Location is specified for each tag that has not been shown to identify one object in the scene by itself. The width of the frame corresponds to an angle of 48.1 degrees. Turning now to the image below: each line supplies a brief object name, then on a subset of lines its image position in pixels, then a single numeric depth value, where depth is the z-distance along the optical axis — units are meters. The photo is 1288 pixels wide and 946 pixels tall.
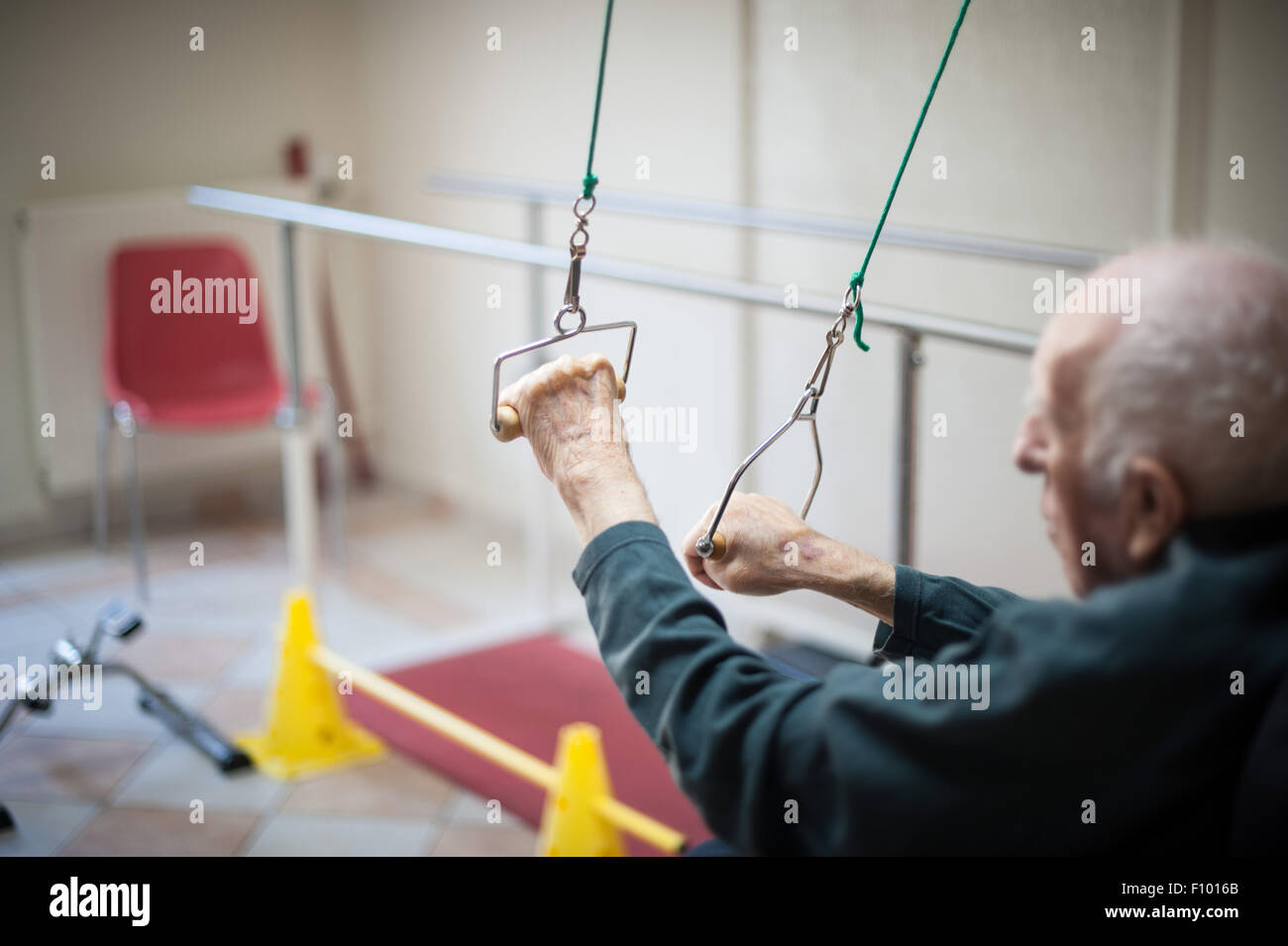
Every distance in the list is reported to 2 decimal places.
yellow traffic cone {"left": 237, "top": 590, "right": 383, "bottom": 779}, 2.84
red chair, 4.07
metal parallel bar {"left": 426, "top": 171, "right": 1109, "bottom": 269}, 2.28
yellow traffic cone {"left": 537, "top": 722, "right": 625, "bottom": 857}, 2.33
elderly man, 0.85
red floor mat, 2.65
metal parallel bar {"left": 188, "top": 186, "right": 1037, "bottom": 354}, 1.77
